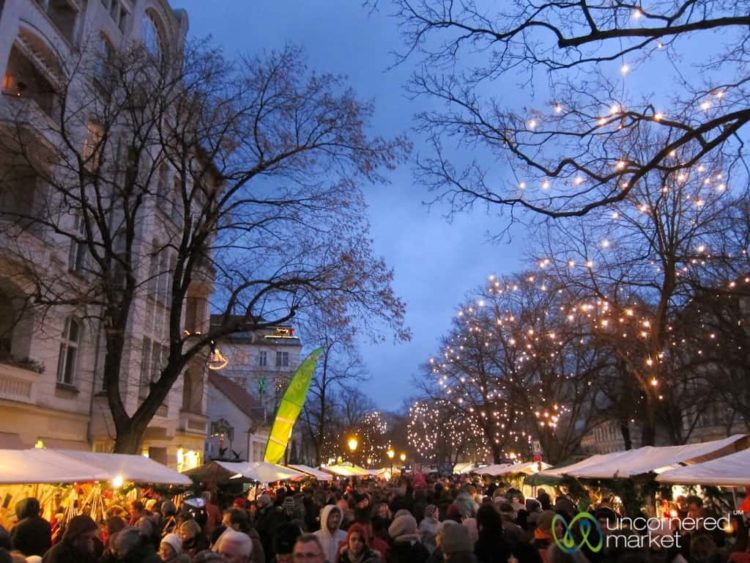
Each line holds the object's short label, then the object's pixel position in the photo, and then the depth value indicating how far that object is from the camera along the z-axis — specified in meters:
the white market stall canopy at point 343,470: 33.12
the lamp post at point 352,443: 45.05
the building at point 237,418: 51.62
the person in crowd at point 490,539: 6.71
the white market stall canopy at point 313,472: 25.84
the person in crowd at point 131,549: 5.39
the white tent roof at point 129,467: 11.02
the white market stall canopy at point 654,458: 12.64
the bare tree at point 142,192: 14.98
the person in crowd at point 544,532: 7.00
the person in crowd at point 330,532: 7.48
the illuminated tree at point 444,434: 50.09
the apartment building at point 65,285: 16.44
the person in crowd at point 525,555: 6.61
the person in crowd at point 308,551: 4.88
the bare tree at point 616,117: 7.93
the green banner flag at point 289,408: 23.80
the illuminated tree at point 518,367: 31.33
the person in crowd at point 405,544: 6.46
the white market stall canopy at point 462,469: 57.53
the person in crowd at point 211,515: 11.35
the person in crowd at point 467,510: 8.91
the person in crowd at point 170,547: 6.45
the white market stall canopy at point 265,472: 17.80
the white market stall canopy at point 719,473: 8.62
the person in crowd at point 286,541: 5.90
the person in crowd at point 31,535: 7.18
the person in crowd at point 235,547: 4.85
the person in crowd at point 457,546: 5.39
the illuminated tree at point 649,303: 18.45
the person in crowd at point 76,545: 5.66
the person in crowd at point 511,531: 7.97
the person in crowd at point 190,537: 7.48
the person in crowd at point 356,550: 6.18
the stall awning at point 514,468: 26.32
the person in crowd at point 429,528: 8.21
